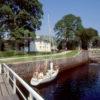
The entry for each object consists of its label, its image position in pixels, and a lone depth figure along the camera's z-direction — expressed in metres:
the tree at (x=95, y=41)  41.90
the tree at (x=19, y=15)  22.73
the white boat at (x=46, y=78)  13.05
